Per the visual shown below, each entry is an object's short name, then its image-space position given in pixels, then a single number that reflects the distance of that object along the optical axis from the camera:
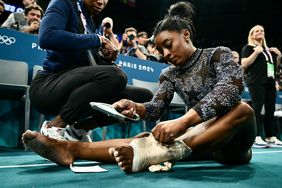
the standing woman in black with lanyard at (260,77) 3.08
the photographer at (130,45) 3.91
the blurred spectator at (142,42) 4.17
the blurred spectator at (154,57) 4.11
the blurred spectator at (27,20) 2.78
